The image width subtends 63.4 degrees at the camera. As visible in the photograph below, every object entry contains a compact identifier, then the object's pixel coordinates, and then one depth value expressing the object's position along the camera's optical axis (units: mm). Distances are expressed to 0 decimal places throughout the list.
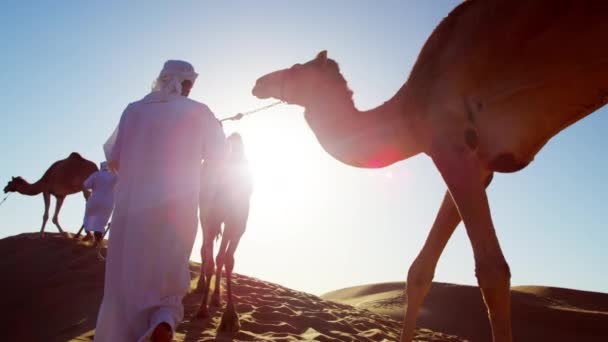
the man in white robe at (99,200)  12484
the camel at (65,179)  17000
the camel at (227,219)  7285
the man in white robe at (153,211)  2982
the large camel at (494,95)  3410
